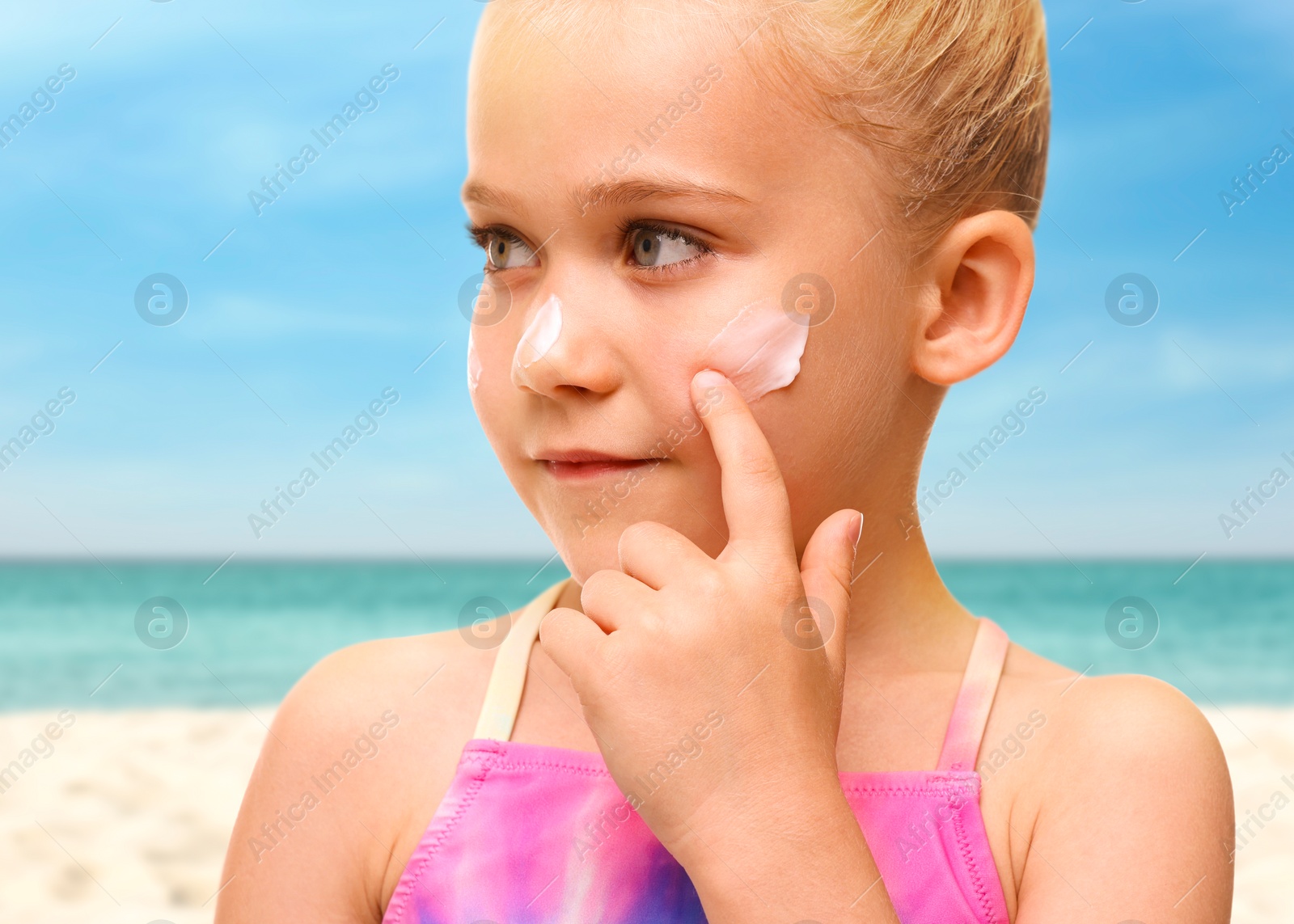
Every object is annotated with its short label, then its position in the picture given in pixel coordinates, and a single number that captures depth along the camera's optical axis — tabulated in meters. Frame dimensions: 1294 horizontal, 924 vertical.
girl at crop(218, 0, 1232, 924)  1.21
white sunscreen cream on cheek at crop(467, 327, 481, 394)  1.29
